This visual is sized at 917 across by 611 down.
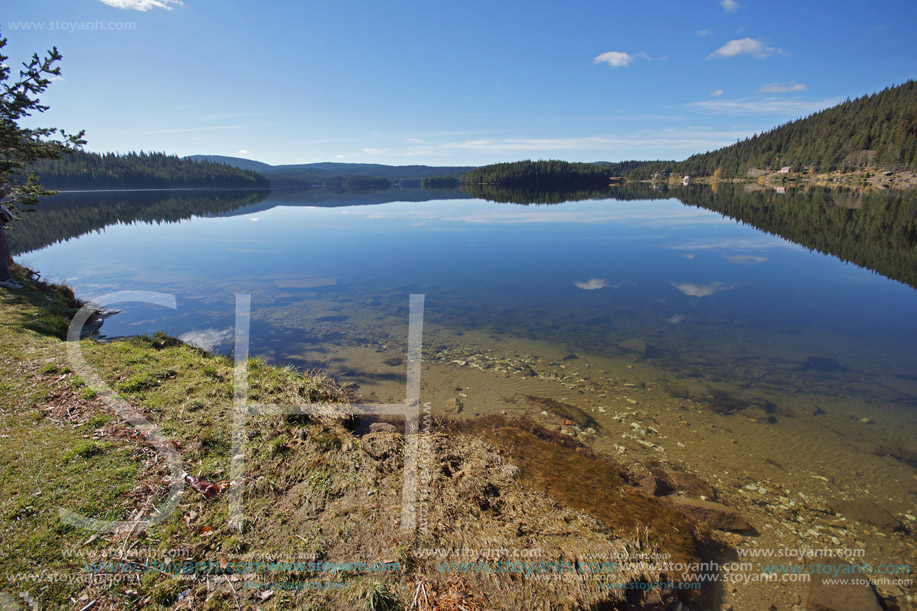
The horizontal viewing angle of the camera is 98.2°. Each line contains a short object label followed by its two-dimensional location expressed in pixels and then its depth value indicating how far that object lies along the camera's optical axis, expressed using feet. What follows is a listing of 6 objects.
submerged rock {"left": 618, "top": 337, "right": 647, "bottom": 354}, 42.70
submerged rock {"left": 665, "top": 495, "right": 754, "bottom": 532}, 19.61
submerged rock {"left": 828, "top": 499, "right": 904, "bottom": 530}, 20.29
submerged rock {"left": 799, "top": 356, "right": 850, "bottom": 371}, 37.96
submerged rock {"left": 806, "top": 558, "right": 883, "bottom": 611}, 15.62
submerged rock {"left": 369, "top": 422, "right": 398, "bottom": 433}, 25.77
